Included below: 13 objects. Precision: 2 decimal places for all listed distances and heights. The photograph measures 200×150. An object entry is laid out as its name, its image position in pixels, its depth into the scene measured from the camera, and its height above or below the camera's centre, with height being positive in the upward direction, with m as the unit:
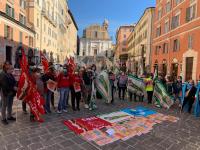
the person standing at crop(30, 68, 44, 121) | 6.27 -0.58
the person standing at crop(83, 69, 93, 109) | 8.23 -0.96
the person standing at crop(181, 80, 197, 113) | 8.12 -1.33
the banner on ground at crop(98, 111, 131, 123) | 6.49 -2.06
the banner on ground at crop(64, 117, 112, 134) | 5.46 -2.04
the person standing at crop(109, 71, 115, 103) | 9.80 -0.71
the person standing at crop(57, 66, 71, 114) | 6.98 -0.86
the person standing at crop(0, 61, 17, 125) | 5.43 -0.76
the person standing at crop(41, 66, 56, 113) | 6.83 -0.60
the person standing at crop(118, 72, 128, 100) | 10.23 -0.90
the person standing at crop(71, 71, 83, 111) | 7.38 -0.99
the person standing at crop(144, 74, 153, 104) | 9.77 -1.19
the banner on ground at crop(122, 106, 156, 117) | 7.36 -2.08
